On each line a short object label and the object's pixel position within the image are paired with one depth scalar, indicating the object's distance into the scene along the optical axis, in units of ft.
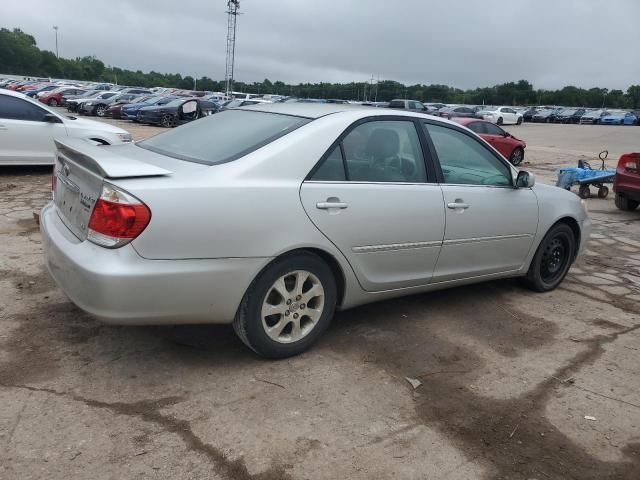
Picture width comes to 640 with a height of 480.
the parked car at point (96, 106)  101.96
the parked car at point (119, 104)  95.03
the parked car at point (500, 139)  55.67
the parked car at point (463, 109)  135.13
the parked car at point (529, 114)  181.78
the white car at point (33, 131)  31.22
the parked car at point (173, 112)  80.89
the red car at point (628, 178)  30.48
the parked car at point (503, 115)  131.52
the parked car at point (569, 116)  173.68
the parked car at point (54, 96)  116.47
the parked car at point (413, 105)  96.67
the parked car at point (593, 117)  168.35
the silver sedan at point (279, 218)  9.70
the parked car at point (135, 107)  86.28
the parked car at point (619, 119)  166.40
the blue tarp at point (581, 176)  37.04
